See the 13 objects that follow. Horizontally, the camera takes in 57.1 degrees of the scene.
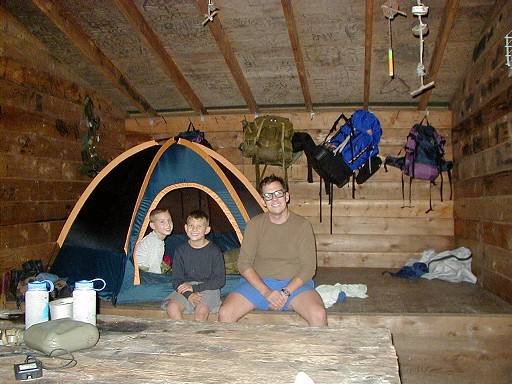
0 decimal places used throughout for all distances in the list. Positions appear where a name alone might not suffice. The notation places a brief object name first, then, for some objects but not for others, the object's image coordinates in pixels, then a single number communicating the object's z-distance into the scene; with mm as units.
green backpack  4988
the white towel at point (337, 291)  3416
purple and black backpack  4910
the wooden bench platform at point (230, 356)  1402
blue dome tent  3557
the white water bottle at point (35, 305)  1823
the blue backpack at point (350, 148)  4852
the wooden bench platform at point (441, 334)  3068
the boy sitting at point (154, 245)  3684
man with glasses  2998
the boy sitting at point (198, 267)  3254
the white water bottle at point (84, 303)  1811
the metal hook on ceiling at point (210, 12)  3641
